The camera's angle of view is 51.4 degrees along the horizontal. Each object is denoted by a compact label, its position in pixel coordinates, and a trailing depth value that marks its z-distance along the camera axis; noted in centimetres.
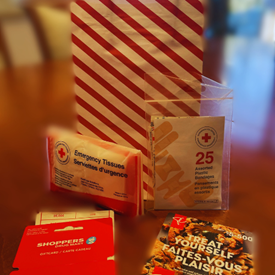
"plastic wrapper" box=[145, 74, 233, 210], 66
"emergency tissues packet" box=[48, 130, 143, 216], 65
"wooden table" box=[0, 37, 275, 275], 60
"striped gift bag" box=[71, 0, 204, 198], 69
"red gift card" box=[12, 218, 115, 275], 54
